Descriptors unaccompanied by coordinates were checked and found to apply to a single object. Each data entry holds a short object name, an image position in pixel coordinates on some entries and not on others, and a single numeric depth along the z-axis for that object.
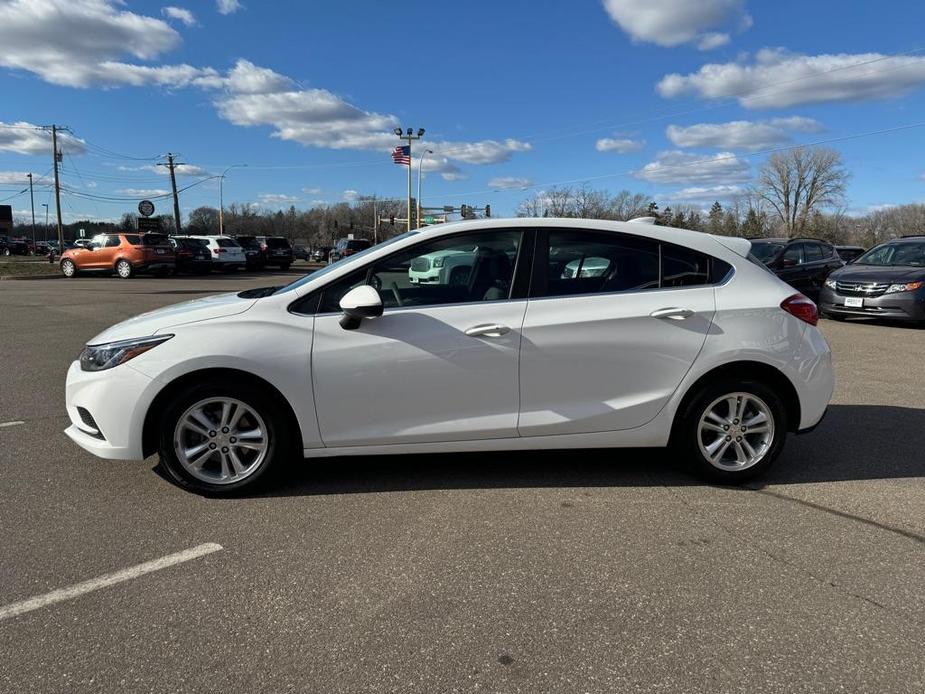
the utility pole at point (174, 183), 52.94
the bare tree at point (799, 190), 88.19
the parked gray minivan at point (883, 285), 11.20
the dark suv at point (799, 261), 14.23
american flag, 44.41
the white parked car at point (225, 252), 28.81
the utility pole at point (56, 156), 52.66
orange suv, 24.56
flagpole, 47.19
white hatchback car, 3.68
